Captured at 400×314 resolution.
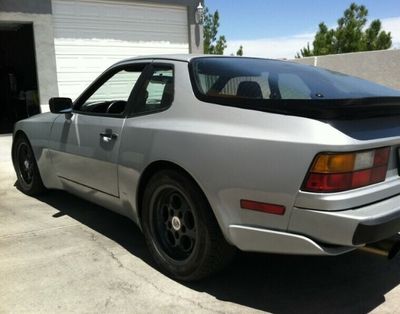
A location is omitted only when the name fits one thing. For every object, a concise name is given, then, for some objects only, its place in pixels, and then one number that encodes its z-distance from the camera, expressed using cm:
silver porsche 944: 266
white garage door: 1185
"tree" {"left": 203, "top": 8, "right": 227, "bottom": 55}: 3547
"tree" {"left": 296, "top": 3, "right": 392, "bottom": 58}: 2741
